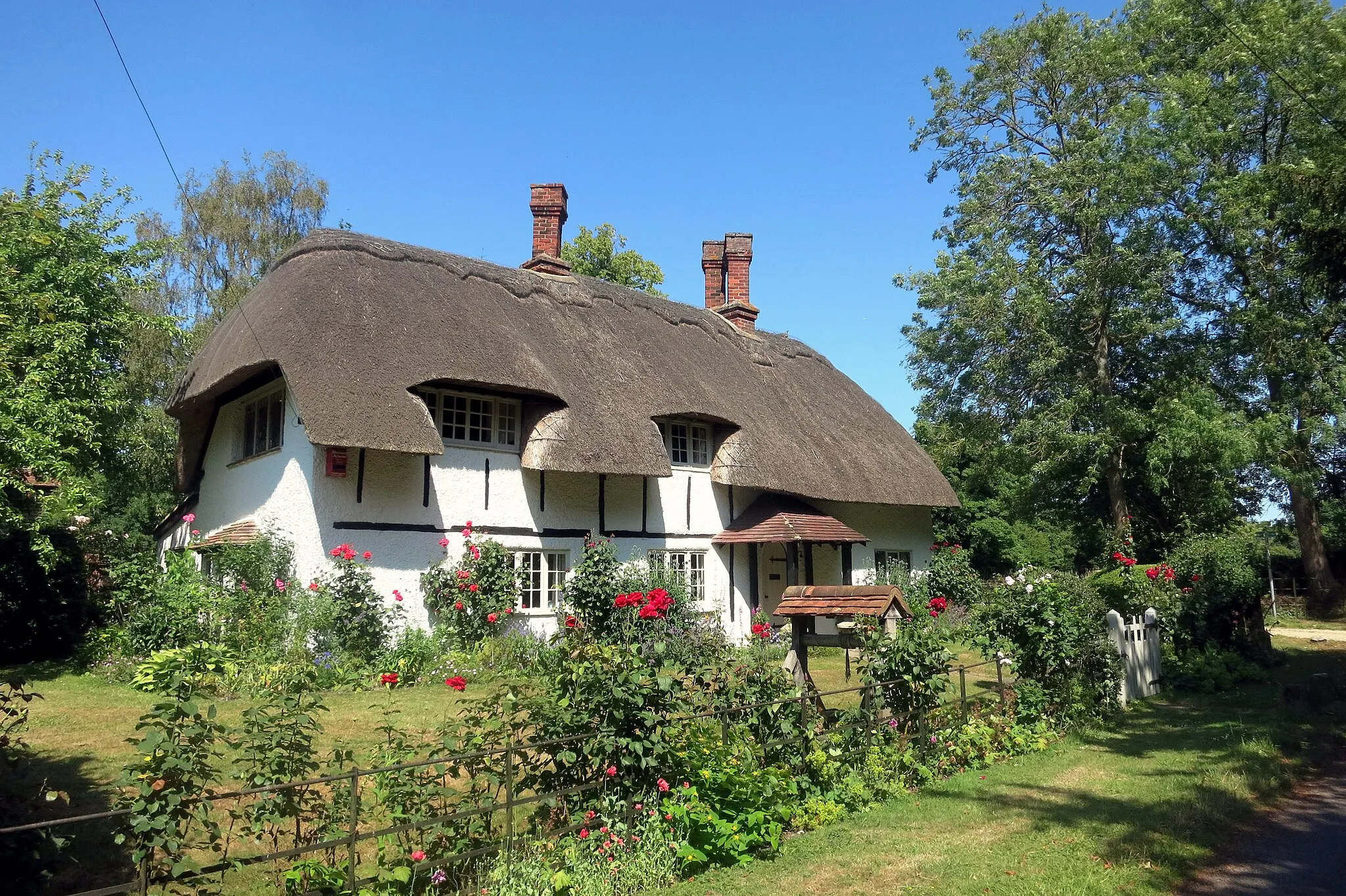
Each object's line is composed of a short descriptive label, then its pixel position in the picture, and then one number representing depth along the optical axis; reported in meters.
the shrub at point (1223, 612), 13.12
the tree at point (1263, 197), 18.92
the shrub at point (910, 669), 7.38
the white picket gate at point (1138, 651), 10.56
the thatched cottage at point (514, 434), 12.72
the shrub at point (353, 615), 12.14
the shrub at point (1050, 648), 9.12
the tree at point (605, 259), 32.41
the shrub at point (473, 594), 13.17
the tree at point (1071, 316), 20.22
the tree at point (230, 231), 23.86
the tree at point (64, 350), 10.93
